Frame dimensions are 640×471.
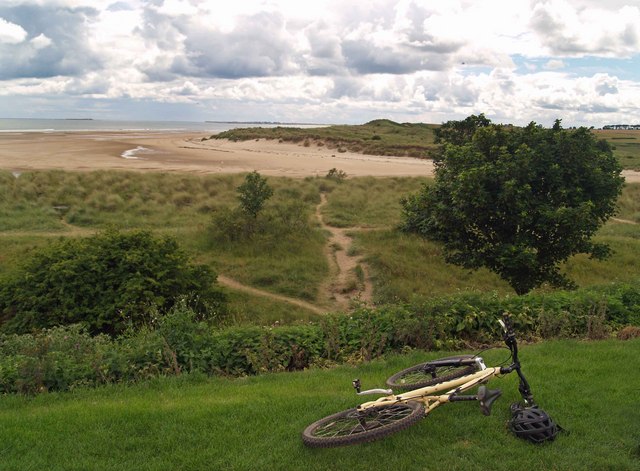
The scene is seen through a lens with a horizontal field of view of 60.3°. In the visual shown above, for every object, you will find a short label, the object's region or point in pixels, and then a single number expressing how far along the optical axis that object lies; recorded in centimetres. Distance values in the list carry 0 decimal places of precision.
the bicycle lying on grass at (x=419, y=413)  473
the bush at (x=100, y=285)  1191
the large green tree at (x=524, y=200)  1250
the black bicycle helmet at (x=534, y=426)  488
